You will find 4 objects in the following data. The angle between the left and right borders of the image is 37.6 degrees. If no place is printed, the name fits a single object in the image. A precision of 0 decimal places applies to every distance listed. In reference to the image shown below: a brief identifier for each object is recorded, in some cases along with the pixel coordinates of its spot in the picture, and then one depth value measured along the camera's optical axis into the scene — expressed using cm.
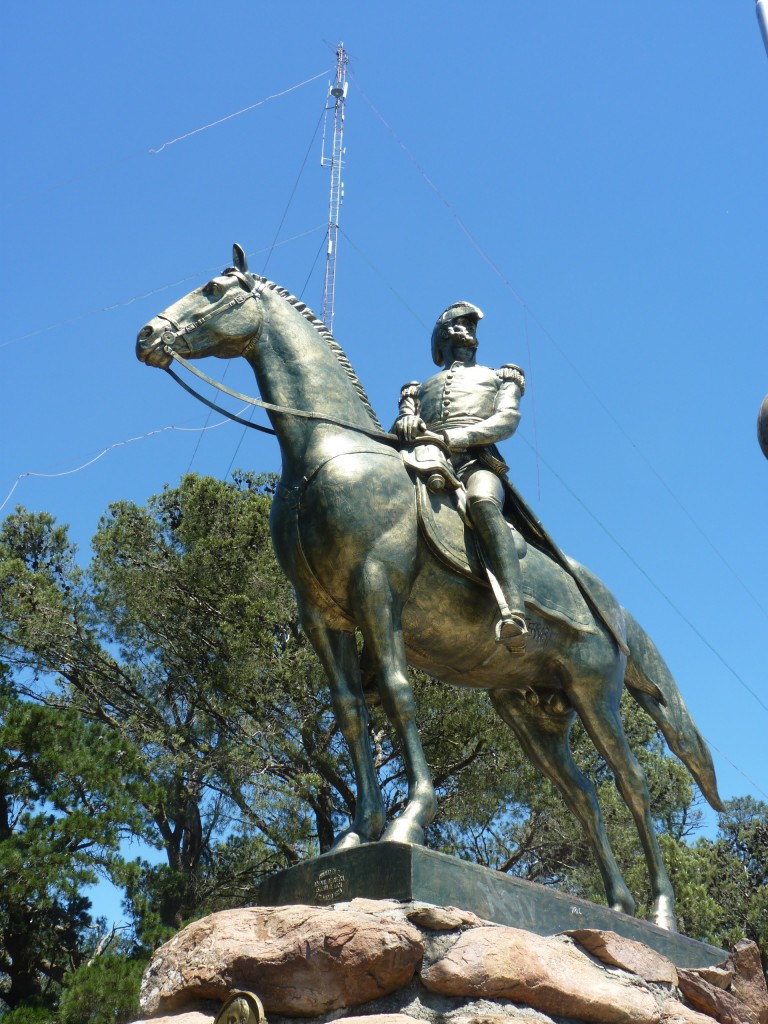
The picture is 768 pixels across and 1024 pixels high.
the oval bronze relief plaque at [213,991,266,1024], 430
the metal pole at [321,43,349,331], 1831
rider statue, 622
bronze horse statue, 593
